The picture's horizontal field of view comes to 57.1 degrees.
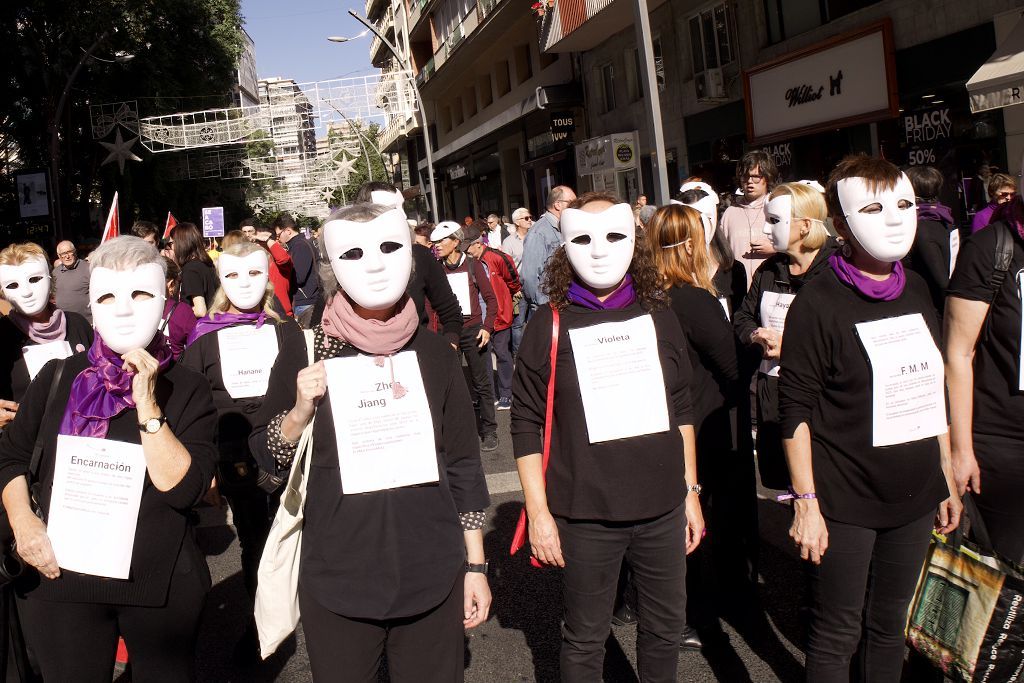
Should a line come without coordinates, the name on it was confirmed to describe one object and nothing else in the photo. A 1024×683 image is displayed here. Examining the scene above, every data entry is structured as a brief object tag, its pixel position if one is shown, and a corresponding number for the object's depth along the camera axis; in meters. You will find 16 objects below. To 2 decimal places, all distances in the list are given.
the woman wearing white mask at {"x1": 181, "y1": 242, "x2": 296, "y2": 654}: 4.30
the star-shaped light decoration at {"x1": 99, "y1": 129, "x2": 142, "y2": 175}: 26.95
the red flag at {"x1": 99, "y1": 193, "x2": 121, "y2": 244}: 7.19
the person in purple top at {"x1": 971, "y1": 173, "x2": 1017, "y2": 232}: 7.43
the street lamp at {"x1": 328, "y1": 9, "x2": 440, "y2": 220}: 26.48
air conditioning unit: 15.99
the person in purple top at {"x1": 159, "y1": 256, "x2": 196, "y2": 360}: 5.28
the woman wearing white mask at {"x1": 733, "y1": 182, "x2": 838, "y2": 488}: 3.85
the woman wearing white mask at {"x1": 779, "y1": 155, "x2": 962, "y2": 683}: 2.85
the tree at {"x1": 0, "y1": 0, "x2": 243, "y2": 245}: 23.73
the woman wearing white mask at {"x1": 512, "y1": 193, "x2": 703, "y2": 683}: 2.93
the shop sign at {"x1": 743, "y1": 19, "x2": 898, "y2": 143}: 12.27
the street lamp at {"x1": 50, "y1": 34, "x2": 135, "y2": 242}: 20.47
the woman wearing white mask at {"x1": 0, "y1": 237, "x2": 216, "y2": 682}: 2.59
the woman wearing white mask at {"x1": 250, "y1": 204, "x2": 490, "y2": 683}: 2.49
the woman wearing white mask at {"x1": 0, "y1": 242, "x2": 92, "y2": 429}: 4.32
